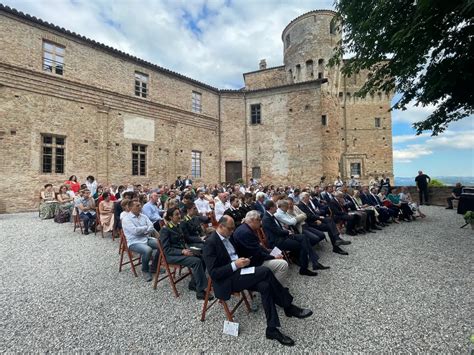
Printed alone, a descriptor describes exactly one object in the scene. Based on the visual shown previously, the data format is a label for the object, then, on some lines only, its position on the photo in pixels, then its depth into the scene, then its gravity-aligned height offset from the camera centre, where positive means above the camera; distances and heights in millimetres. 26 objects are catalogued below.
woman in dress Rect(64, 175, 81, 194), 10148 -325
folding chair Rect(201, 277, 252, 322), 2740 -1704
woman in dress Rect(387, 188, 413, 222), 8977 -1164
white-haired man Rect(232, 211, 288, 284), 3256 -1070
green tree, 4902 +3383
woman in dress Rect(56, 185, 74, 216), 8945 -881
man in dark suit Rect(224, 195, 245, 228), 6453 -950
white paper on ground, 2660 -1806
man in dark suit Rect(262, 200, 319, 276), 4414 -1241
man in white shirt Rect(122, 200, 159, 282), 4195 -1145
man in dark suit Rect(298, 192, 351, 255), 5761 -1173
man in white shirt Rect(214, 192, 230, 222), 6988 -854
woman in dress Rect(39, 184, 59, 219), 9539 -1224
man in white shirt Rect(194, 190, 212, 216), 7548 -916
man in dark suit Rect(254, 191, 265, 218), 6869 -778
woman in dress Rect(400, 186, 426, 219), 9092 -931
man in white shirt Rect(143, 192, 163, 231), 5977 -914
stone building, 11242 +4483
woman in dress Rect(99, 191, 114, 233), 6590 -1023
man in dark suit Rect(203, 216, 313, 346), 2633 -1290
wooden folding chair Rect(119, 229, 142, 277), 4235 -1639
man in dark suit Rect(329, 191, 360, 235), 6965 -1162
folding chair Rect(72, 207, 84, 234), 7314 -1253
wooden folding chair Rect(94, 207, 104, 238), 6930 -1255
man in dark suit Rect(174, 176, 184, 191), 15086 -308
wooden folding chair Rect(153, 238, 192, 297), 3539 -1520
